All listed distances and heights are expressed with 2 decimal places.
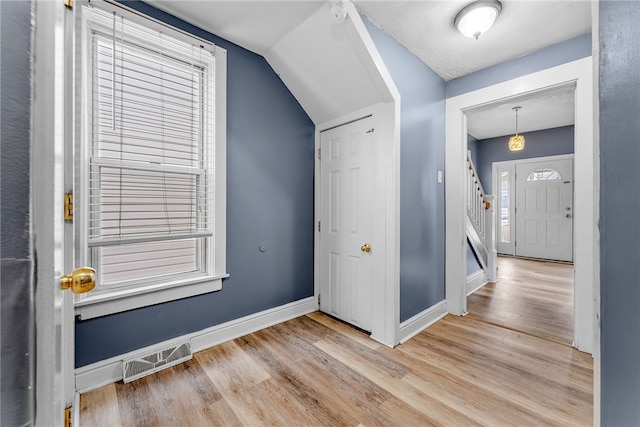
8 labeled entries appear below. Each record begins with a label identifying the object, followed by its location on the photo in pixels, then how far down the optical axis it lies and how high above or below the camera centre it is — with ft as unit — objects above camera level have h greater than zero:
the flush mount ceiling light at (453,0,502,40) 5.95 +4.63
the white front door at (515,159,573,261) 16.92 +0.20
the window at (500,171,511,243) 19.34 +0.43
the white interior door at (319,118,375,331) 7.68 -0.29
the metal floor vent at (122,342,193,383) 5.49 -3.28
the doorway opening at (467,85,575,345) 10.59 +0.32
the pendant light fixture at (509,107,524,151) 13.87 +3.75
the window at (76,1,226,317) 5.28 +1.20
